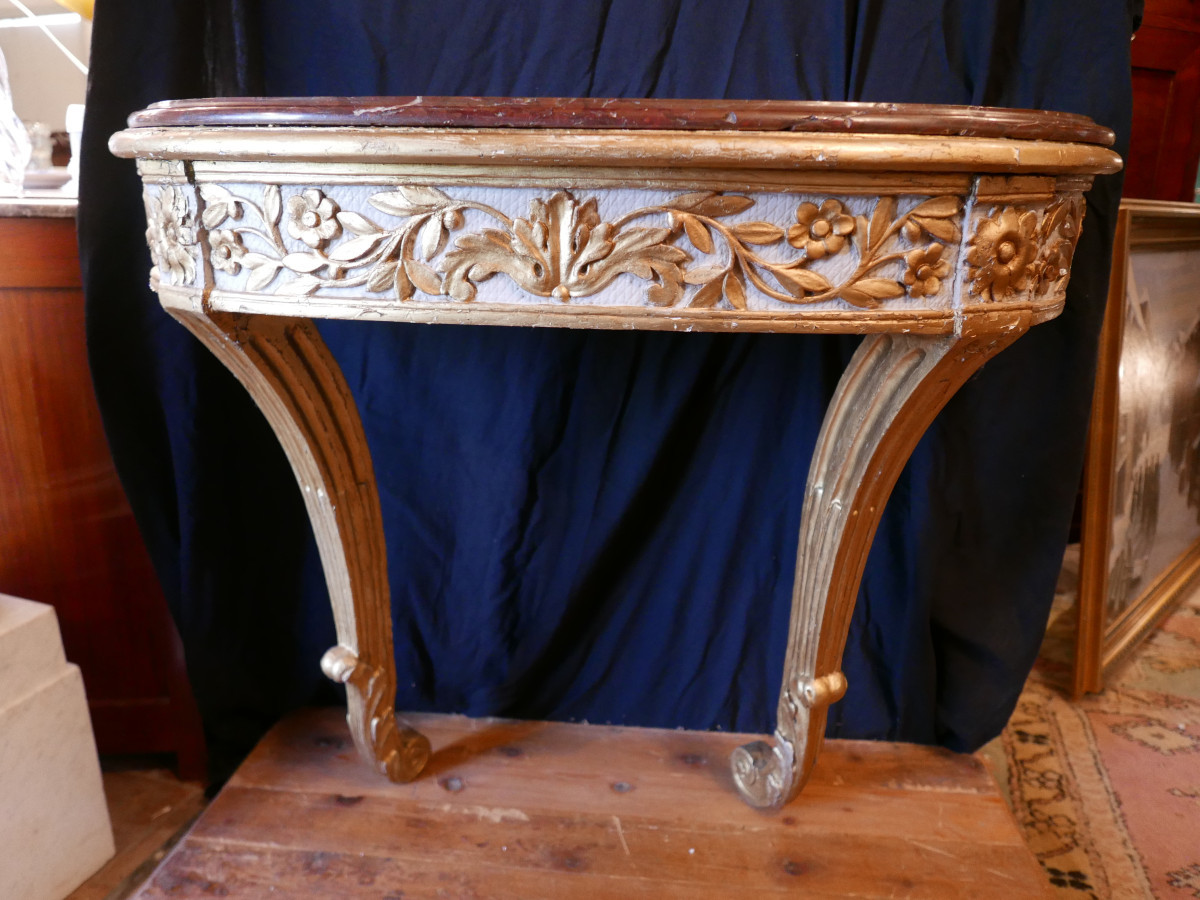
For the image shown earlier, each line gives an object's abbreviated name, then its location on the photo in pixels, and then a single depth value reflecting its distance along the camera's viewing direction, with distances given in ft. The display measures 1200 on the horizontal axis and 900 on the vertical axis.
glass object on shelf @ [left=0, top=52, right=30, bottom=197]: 3.59
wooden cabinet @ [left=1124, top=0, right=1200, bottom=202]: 4.83
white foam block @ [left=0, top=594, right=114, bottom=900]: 2.90
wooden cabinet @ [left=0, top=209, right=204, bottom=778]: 3.11
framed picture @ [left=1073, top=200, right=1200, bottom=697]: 3.99
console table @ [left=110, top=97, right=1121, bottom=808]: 1.79
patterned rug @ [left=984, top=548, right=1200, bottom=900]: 3.28
